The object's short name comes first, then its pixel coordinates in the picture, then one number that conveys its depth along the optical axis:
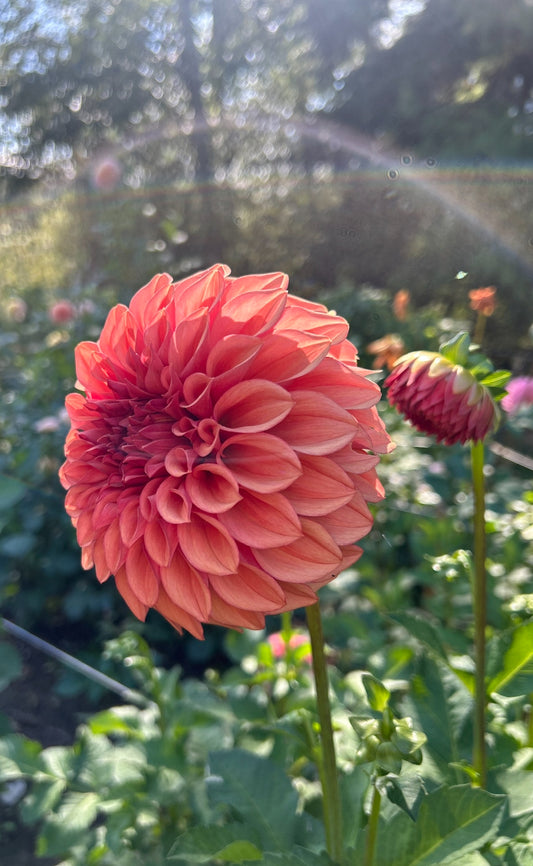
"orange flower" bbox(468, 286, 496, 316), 1.07
